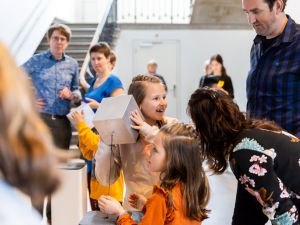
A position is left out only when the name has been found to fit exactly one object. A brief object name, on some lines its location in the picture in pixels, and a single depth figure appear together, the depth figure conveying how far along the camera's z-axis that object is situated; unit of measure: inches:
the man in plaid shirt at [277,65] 78.2
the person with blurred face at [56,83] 134.2
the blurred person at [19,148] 27.4
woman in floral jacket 62.2
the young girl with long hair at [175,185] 64.8
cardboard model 71.2
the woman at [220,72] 235.3
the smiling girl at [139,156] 80.0
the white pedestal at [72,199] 123.5
